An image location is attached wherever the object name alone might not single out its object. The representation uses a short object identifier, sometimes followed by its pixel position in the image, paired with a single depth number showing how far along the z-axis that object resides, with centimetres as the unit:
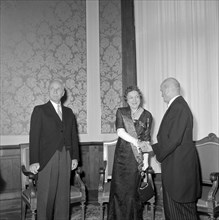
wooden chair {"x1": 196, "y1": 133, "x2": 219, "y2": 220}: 365
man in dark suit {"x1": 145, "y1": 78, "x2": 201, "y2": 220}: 268
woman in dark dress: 317
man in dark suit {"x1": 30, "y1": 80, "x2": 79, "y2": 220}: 308
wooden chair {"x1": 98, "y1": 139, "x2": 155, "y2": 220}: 364
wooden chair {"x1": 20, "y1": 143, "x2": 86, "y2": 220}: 329
